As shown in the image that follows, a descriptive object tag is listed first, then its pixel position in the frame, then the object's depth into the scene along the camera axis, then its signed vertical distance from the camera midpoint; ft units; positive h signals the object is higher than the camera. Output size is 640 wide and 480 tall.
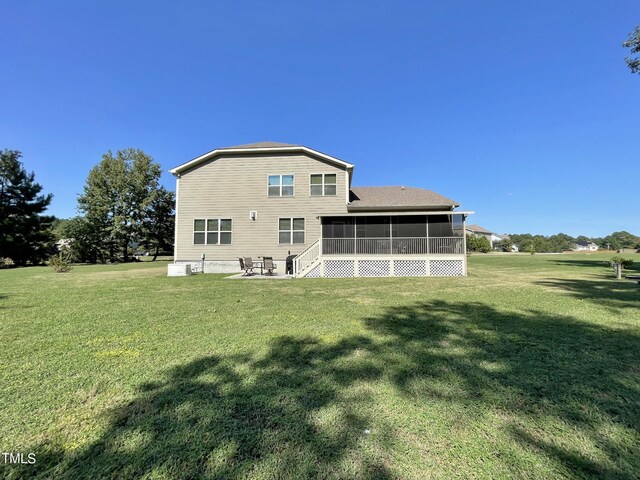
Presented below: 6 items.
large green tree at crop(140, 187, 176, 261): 102.17 +11.56
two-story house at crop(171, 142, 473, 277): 52.02 +9.23
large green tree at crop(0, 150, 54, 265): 81.97 +11.83
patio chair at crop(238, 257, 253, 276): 44.42 -1.81
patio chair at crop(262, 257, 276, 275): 46.24 -1.58
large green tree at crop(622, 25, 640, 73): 51.11 +36.68
